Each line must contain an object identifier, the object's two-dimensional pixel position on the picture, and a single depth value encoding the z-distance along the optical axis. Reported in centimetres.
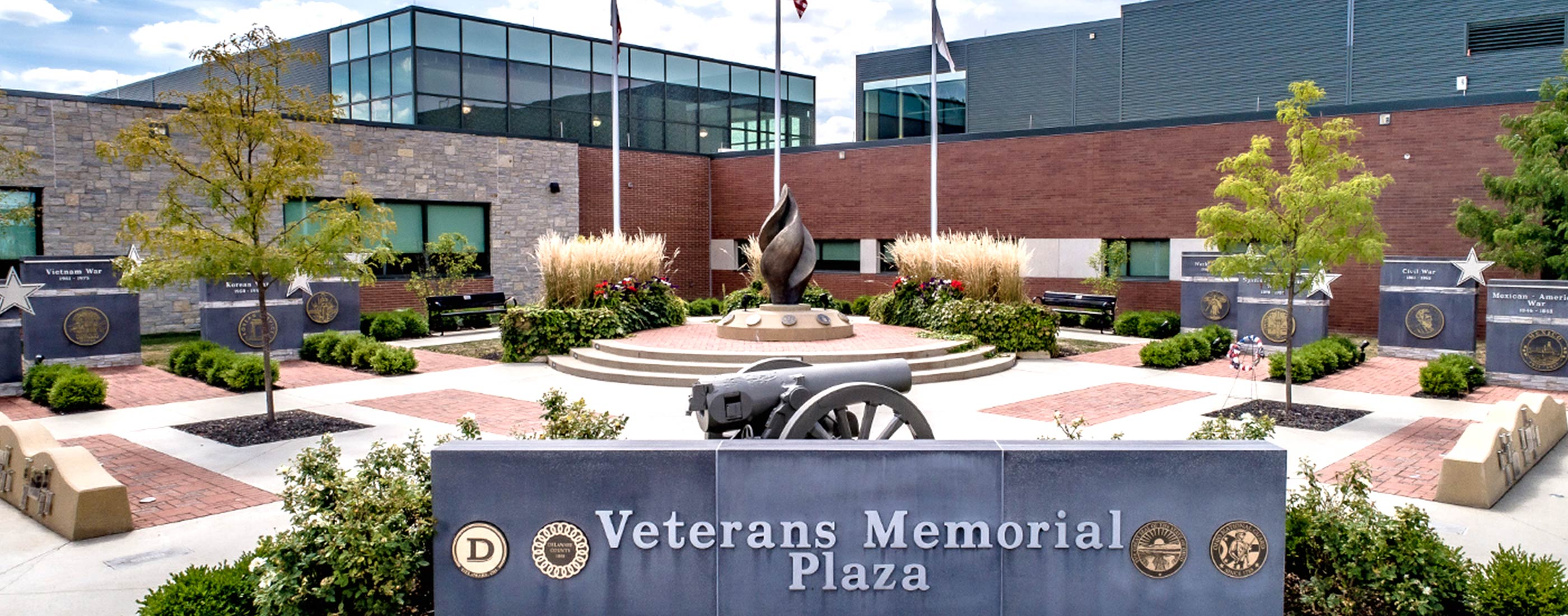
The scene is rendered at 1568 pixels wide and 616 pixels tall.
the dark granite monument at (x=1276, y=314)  1611
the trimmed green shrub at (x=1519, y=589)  460
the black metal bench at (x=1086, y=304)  2042
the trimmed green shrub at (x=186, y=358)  1411
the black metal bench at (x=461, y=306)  2006
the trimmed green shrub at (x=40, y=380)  1198
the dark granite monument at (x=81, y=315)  1423
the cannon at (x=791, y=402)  564
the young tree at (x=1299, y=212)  1028
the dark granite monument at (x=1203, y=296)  1812
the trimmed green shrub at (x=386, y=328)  1903
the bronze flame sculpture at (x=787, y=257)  1588
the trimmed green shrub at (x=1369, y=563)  479
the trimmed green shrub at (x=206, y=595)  466
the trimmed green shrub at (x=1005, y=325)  1594
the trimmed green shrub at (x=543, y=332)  1552
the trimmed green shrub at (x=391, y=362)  1437
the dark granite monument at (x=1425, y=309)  1517
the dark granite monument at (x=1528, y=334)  1270
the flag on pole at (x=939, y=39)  2205
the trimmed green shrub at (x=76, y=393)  1135
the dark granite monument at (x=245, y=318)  1569
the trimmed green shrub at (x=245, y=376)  1266
